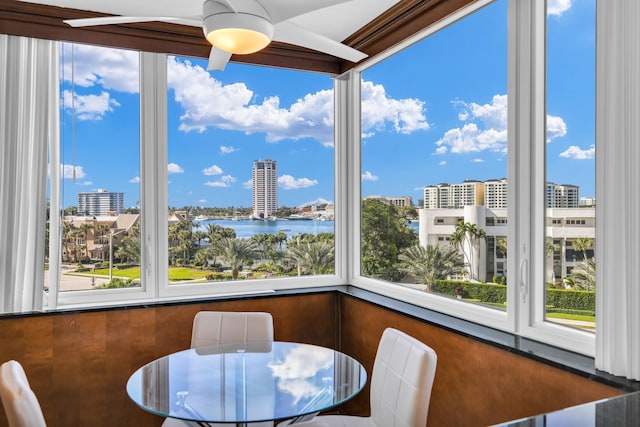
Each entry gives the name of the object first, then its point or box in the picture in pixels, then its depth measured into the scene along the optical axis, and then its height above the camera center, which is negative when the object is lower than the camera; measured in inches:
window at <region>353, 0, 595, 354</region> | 80.4 +9.1
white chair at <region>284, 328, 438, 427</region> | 74.5 -28.7
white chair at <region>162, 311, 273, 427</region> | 104.8 -25.8
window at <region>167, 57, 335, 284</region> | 128.3 +11.3
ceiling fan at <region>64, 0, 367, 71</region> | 67.8 +28.3
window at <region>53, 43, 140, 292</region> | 116.9 +11.3
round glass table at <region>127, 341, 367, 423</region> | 68.9 -28.3
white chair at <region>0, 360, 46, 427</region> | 59.7 -24.4
